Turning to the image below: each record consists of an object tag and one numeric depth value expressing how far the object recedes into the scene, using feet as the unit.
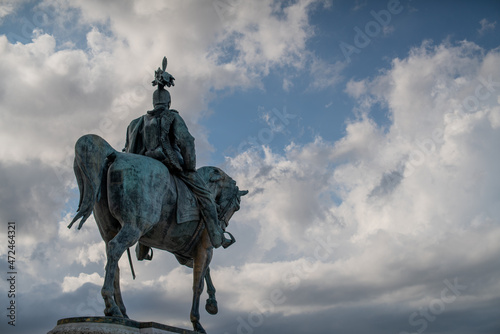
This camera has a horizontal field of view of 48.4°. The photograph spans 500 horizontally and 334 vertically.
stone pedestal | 29.73
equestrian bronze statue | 33.88
